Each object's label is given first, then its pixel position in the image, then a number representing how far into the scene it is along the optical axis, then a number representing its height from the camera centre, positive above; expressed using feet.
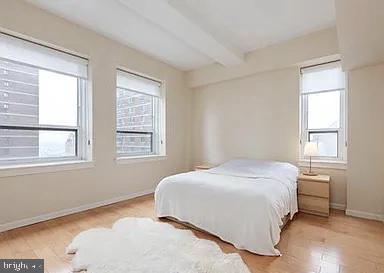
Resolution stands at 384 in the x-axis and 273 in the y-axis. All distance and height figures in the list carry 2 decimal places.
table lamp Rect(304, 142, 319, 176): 10.91 -0.72
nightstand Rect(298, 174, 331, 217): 10.29 -2.78
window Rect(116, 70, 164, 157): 13.29 +1.16
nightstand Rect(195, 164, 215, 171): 14.84 -2.19
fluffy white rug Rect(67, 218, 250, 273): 5.90 -3.50
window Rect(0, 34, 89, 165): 8.93 +1.33
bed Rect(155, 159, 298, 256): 6.99 -2.43
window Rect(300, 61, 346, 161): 11.56 +1.34
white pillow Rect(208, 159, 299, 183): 10.09 -1.76
